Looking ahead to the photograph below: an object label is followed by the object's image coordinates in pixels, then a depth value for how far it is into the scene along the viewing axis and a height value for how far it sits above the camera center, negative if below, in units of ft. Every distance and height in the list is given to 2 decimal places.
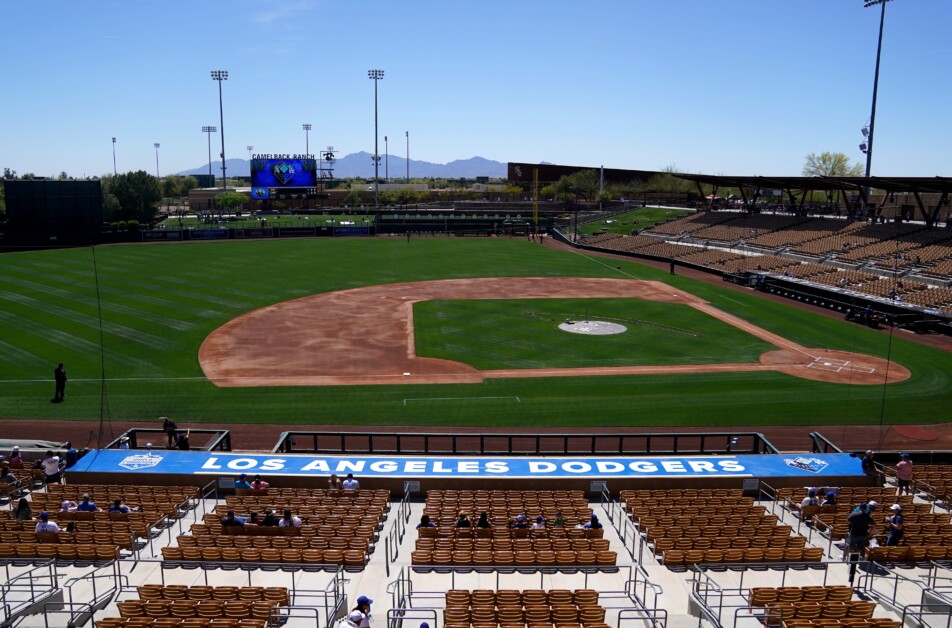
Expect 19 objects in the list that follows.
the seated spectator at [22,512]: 51.44 -23.05
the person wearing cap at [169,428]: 74.84 -24.36
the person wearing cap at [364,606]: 33.12 -19.30
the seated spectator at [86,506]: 51.42 -22.58
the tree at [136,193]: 342.85 +5.98
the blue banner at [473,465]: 60.80 -23.23
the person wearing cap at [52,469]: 61.21 -23.63
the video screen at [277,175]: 381.60 +17.58
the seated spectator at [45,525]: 46.37 -21.69
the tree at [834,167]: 449.89 +30.31
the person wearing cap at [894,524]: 45.78 -21.29
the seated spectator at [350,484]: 57.52 -23.15
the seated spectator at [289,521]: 48.66 -22.27
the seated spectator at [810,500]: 53.62 -22.53
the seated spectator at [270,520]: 48.83 -22.29
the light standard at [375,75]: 390.83 +75.62
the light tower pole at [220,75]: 416.26 +79.23
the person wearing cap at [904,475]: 59.72 -22.75
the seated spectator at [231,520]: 48.37 -22.15
